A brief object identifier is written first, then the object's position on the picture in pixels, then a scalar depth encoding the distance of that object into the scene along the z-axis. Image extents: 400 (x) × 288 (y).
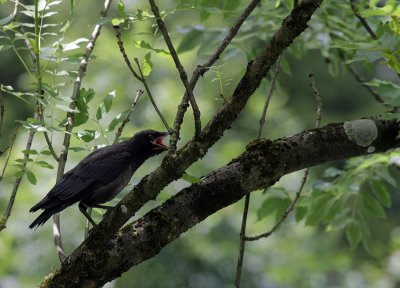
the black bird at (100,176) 8.41
